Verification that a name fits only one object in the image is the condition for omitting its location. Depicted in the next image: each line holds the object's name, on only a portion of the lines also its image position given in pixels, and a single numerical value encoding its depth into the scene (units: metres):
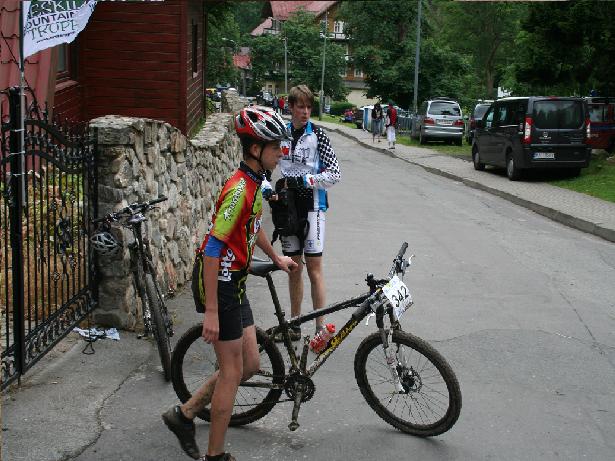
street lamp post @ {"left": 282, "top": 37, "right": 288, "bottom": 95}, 78.75
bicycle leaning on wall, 5.99
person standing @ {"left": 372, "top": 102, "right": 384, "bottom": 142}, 40.22
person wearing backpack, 6.75
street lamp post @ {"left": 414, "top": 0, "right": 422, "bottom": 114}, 41.36
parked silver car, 35.41
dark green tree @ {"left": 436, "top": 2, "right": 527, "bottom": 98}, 78.12
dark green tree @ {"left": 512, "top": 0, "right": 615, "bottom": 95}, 24.08
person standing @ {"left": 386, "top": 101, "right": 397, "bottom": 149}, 34.01
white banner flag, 7.16
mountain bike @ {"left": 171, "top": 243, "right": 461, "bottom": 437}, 4.87
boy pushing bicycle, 4.17
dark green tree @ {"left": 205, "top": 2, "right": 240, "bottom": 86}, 65.94
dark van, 20.59
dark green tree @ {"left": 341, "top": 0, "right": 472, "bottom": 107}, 57.06
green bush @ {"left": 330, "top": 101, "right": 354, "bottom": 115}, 91.25
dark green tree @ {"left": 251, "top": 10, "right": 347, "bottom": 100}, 79.25
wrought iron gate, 5.31
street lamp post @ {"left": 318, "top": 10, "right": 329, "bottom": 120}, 71.38
